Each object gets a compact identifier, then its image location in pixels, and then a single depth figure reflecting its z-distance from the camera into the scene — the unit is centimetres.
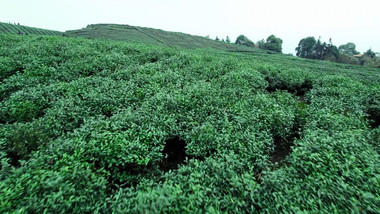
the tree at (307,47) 8362
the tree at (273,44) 8324
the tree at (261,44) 8951
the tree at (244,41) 9544
